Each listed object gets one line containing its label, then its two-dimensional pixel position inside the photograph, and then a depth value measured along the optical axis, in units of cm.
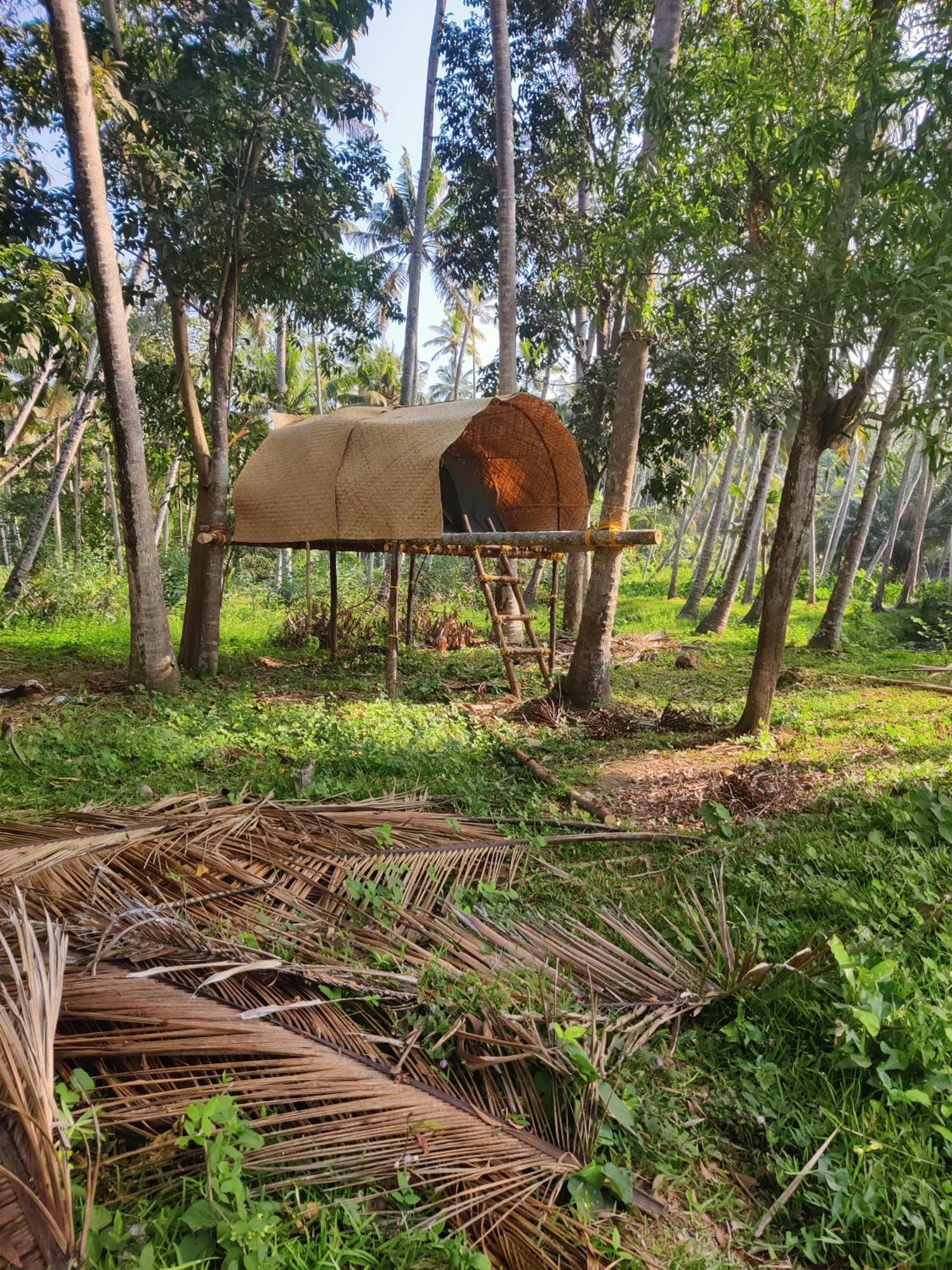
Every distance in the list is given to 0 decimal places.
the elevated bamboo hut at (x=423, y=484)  693
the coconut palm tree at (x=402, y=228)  1706
